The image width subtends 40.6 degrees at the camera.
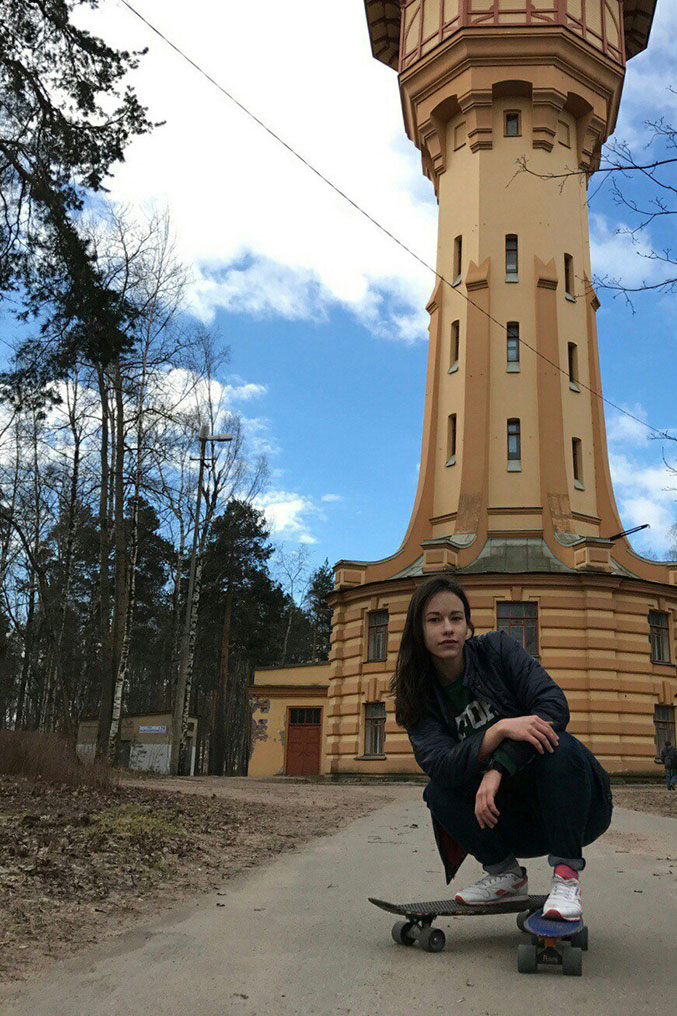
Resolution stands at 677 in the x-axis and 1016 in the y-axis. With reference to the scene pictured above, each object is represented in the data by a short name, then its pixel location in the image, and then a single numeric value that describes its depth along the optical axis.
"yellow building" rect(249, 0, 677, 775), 24.98
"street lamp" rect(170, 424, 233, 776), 27.75
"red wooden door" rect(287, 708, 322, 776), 33.31
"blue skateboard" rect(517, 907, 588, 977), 3.14
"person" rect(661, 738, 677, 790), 23.12
